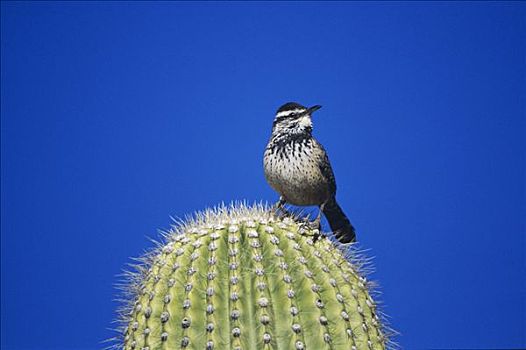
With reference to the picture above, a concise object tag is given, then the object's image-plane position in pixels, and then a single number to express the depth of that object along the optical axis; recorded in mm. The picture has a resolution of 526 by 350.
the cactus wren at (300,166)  7652
